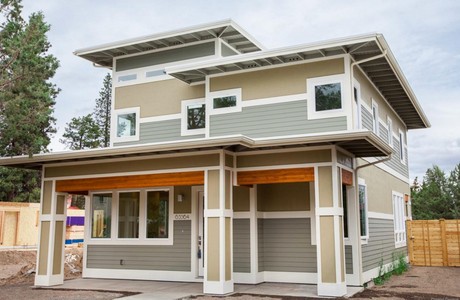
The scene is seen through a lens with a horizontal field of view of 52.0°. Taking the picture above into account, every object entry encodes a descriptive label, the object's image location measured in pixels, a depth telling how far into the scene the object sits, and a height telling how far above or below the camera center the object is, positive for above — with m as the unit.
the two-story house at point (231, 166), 10.01 +1.36
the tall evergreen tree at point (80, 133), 36.81 +7.22
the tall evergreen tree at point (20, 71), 11.42 +3.84
